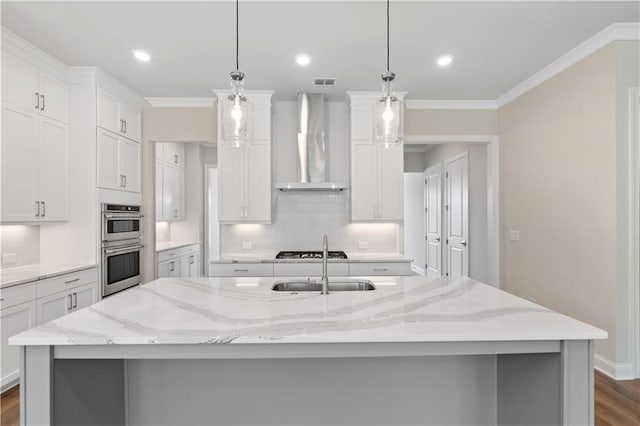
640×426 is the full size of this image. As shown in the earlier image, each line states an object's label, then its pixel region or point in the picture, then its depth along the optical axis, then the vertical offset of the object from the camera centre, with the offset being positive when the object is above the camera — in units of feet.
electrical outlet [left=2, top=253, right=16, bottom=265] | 10.34 -1.23
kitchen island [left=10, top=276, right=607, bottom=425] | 4.47 -2.00
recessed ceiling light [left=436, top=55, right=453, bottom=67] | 11.05 +4.61
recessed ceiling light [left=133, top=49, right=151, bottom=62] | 10.64 +4.62
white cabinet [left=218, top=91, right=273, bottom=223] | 13.91 +1.42
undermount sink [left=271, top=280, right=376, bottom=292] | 7.88 -1.52
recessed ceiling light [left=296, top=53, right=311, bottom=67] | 11.01 +4.63
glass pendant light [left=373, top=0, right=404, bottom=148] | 7.14 +1.84
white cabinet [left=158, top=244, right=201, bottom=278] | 16.24 -2.30
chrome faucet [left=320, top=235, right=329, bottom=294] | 6.95 -1.13
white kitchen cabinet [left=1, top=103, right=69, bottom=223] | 9.39 +1.30
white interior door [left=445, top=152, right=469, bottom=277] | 18.29 -0.01
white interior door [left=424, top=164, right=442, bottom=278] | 21.93 -0.33
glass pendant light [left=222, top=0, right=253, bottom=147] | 6.77 +1.80
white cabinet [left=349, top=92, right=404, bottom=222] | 14.15 +1.47
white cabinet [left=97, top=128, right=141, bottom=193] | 12.14 +1.82
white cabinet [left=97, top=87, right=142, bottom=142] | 12.16 +3.46
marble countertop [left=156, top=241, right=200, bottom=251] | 16.51 -1.50
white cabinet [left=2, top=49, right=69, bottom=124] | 9.39 +3.45
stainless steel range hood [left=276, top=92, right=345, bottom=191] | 14.19 +2.84
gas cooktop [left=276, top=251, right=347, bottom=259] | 13.57 -1.52
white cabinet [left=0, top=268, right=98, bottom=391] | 8.47 -2.29
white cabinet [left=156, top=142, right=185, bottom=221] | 17.26 +1.60
